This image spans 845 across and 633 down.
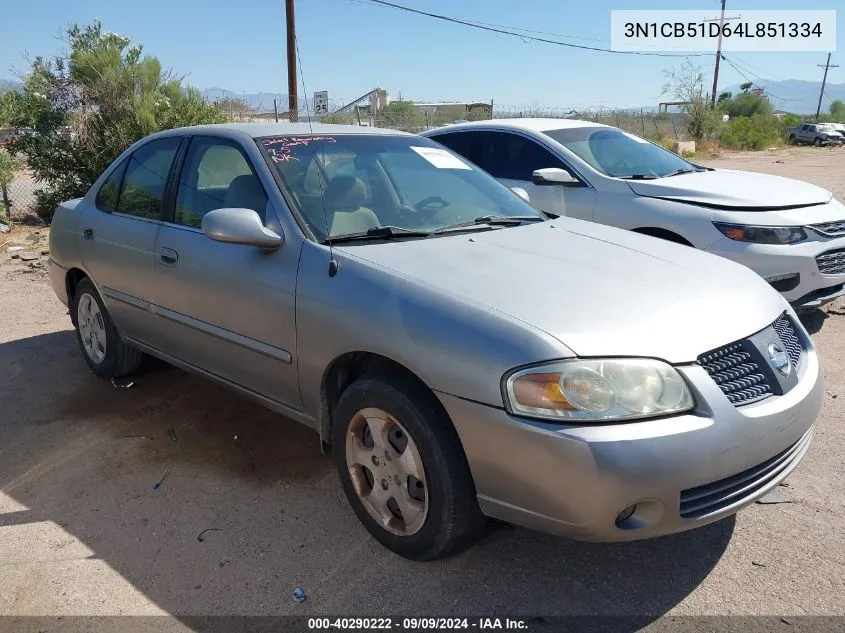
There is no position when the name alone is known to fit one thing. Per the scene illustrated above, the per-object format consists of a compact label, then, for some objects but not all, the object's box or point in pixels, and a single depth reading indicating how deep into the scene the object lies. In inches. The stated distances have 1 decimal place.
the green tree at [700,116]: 1398.9
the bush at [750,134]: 1507.1
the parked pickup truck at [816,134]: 1769.2
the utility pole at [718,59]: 1681.2
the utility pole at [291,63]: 580.7
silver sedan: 89.7
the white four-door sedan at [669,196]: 203.2
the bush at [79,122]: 440.8
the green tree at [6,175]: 407.5
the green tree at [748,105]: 2657.5
